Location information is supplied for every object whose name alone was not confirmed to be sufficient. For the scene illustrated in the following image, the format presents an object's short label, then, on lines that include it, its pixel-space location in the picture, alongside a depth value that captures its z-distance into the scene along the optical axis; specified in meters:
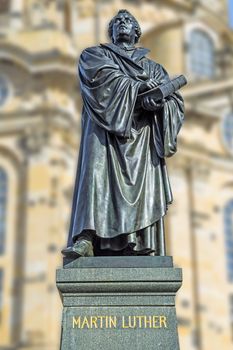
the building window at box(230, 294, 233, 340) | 28.03
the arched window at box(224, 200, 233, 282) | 29.03
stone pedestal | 5.80
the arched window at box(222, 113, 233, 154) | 30.95
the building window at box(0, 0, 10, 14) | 37.50
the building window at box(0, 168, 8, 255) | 25.77
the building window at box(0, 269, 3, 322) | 24.70
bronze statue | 6.31
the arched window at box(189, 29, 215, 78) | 34.50
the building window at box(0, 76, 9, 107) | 27.67
